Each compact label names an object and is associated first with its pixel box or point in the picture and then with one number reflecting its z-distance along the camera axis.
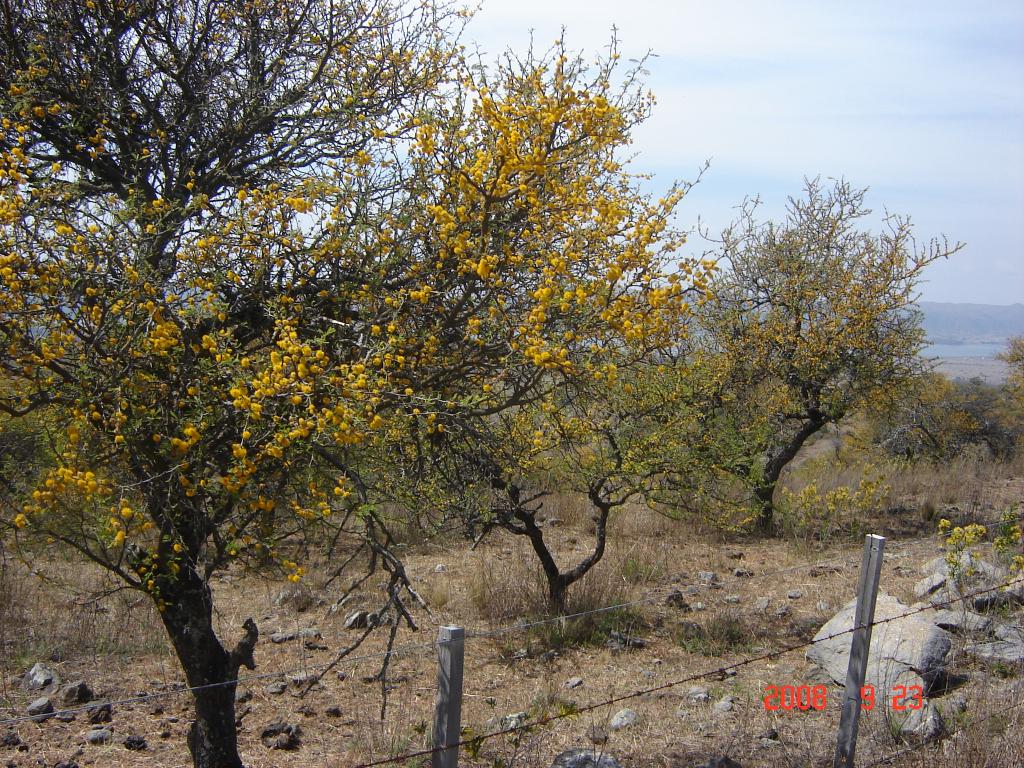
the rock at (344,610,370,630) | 7.72
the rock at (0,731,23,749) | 4.91
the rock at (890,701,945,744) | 4.09
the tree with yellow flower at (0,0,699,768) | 3.23
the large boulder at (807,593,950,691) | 4.99
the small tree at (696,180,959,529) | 10.60
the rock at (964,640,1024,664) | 5.17
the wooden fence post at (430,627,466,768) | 2.59
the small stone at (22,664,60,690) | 5.93
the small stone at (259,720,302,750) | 5.17
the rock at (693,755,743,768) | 3.97
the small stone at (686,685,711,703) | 5.51
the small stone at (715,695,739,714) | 5.20
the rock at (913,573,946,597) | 7.01
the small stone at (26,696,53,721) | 5.41
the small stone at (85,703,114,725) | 5.41
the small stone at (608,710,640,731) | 5.00
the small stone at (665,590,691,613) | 8.16
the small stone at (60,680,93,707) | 5.64
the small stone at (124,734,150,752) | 5.06
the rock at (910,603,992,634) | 5.61
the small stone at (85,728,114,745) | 5.10
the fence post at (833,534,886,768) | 3.74
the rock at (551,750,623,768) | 3.94
